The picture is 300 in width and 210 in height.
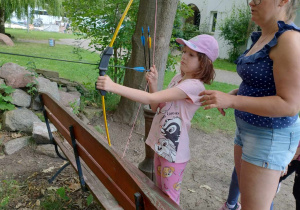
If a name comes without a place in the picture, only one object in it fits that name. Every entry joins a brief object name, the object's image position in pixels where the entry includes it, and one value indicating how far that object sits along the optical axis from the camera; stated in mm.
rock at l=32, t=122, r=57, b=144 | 3188
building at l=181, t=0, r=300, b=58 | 14864
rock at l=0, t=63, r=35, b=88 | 3859
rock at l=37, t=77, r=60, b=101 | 3891
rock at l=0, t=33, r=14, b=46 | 10995
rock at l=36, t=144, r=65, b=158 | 3158
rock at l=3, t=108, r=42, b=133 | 3410
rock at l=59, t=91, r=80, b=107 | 4098
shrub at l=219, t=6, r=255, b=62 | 13462
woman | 1171
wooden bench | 1183
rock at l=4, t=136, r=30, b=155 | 3145
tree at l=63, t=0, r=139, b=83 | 4543
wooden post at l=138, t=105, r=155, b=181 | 2383
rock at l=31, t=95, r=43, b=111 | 3885
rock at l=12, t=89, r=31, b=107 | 3715
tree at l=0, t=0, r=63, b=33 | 11243
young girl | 1653
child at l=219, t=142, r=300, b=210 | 1813
